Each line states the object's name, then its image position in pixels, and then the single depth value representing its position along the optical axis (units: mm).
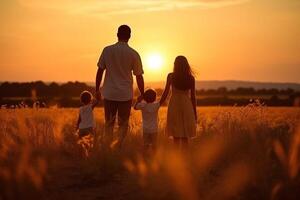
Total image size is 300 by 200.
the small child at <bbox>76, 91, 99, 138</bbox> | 11122
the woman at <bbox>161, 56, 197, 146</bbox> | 10039
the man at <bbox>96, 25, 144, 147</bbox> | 10258
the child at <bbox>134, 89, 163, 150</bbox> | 10883
